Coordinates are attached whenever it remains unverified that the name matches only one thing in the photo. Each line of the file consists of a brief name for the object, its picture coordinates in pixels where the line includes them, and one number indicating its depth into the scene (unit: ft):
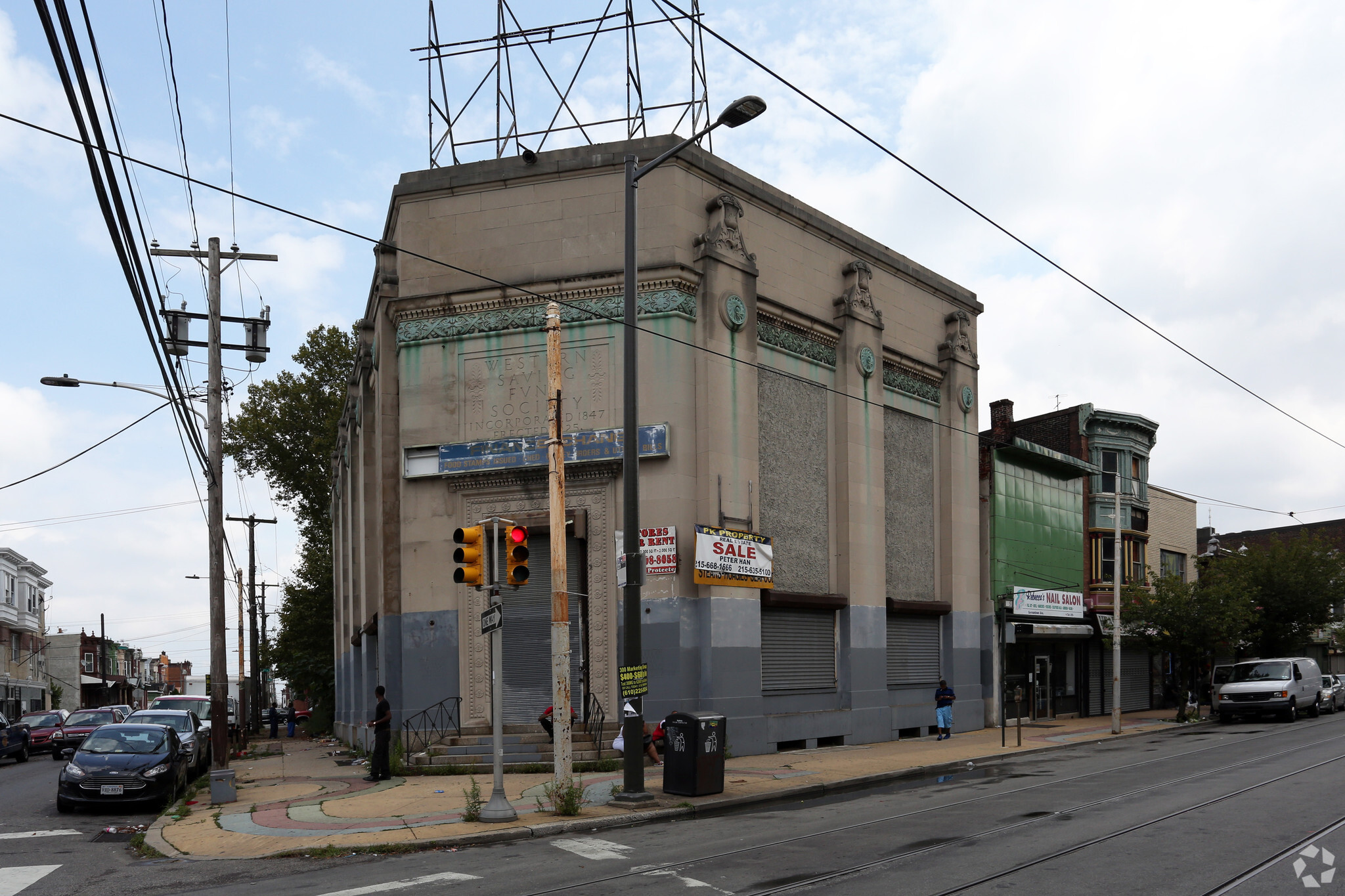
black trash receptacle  49.93
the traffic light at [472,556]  44.39
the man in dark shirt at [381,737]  61.77
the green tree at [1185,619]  110.22
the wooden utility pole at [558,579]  45.70
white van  107.86
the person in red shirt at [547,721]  62.54
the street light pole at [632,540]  48.52
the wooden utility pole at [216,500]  64.80
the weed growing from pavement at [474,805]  43.57
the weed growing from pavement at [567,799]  44.96
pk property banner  68.23
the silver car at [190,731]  71.95
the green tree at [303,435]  159.84
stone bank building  69.46
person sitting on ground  60.44
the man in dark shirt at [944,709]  84.89
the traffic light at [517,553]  44.60
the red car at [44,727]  119.24
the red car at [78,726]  113.60
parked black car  53.93
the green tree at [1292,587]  136.26
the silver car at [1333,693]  123.24
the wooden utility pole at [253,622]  148.97
